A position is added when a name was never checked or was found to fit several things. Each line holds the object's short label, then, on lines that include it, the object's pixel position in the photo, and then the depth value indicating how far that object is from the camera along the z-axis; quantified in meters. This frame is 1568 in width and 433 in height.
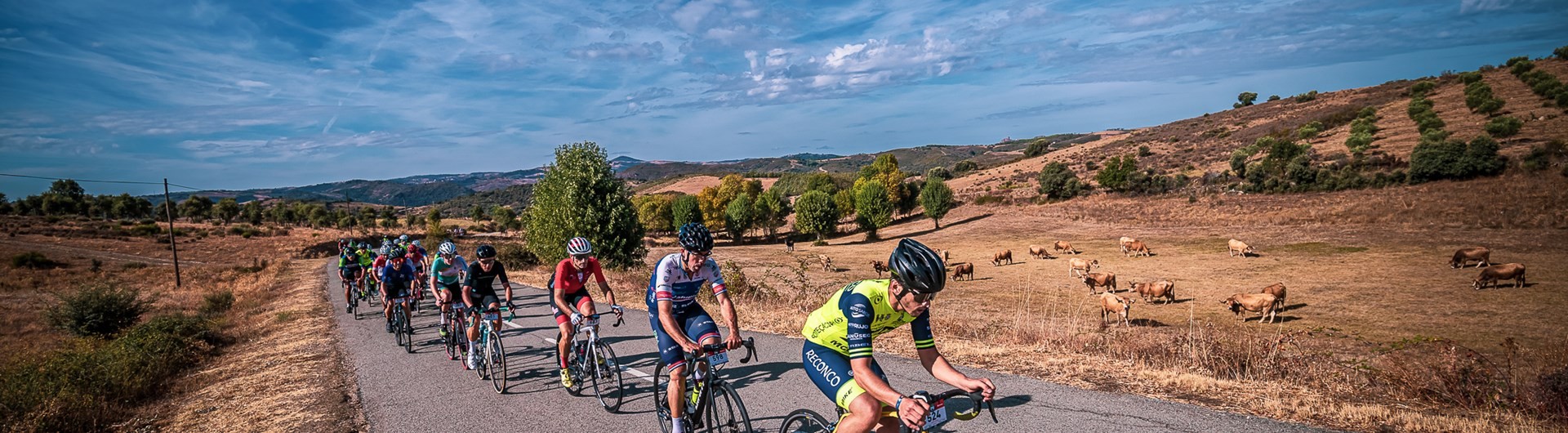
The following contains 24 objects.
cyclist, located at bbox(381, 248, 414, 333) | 13.24
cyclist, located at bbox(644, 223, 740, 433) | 5.40
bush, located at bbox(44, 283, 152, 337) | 18.92
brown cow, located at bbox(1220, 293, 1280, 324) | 21.73
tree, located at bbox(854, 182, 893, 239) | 69.56
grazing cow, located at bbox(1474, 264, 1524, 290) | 23.02
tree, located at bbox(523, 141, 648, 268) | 29.41
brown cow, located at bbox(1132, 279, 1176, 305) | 26.00
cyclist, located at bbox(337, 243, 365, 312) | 18.17
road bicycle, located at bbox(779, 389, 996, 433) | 3.20
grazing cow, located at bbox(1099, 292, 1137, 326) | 21.38
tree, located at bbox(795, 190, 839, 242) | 71.75
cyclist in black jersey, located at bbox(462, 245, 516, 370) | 8.97
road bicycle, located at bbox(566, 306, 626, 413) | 7.48
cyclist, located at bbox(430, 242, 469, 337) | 10.12
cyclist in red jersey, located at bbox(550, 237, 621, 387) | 7.63
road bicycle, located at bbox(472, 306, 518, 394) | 8.60
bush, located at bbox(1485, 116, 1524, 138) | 52.00
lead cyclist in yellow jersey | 3.31
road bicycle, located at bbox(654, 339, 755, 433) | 5.05
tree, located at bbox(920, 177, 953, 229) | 70.56
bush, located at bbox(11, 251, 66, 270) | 49.03
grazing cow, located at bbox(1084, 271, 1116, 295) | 29.80
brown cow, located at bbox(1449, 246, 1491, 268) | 26.70
